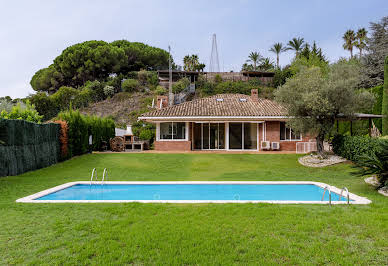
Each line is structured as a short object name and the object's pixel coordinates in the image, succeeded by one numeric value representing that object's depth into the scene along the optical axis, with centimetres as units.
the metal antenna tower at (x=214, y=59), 4972
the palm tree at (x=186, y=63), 7231
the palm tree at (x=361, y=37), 5004
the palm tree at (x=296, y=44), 5853
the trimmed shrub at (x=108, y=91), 5378
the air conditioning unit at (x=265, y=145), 2284
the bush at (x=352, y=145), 1269
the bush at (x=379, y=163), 840
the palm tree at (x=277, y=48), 6359
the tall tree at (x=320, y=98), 1536
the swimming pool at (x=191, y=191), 941
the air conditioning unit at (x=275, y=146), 2273
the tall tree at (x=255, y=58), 6925
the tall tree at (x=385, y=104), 1898
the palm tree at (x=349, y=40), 5153
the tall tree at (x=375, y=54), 3181
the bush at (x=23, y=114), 1838
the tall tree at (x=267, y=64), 6794
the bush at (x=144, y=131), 2993
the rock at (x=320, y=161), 1569
